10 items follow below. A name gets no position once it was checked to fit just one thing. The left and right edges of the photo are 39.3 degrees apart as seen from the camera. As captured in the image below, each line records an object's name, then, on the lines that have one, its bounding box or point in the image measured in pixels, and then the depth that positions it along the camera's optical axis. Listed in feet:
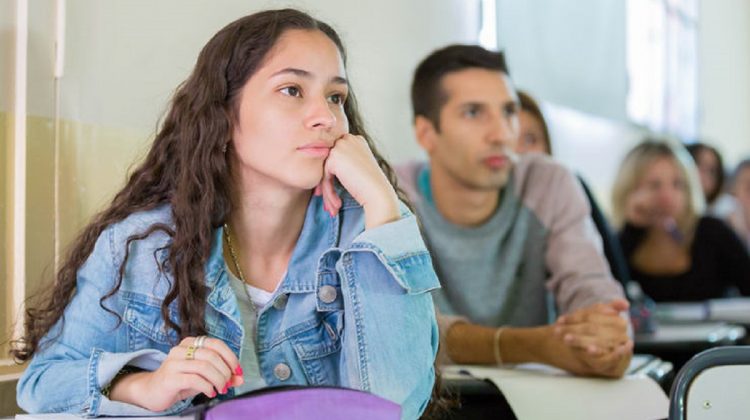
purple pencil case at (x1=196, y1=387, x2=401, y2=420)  3.72
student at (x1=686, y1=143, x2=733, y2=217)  18.61
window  18.06
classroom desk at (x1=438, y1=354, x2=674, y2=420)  6.00
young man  8.61
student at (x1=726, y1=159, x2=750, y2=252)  17.94
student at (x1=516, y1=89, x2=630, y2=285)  10.94
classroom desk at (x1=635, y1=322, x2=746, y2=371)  8.97
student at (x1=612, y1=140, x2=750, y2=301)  14.15
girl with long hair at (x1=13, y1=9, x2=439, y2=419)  5.05
